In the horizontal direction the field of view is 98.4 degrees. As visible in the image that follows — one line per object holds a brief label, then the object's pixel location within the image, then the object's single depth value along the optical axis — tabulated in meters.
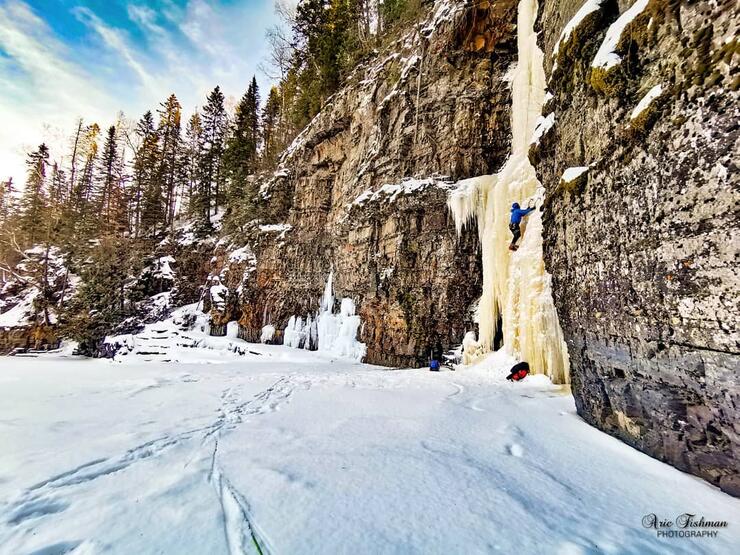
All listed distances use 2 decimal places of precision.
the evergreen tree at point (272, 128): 22.24
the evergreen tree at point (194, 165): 24.08
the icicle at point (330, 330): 11.79
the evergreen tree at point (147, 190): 24.59
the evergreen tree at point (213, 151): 23.76
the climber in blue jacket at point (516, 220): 6.76
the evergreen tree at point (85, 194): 22.18
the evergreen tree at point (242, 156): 19.55
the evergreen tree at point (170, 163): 25.89
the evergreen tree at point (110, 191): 23.28
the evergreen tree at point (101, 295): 17.23
